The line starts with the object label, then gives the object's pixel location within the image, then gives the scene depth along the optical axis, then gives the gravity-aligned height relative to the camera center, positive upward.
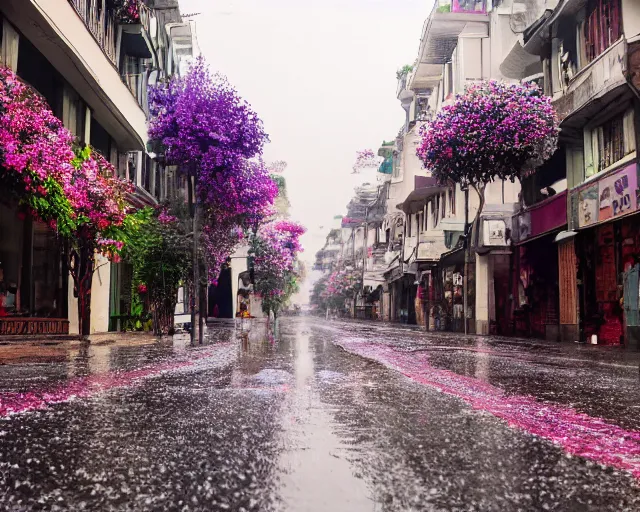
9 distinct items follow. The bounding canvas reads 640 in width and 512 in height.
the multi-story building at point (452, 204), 27.44 +4.72
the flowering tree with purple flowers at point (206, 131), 18.52 +4.71
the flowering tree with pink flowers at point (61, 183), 10.47 +2.10
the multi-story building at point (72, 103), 13.96 +5.51
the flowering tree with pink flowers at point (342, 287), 81.81 +1.91
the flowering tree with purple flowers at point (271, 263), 36.12 +2.32
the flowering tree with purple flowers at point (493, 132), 19.52 +4.89
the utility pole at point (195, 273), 14.04 +0.63
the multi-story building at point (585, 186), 16.41 +3.08
